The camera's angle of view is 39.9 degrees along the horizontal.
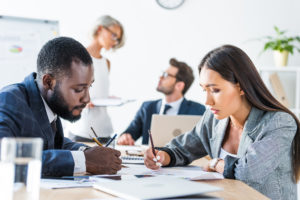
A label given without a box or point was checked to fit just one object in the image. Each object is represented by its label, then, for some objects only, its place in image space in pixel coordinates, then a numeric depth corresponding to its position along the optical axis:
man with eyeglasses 3.28
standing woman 2.98
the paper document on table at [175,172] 1.36
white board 3.54
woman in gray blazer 1.50
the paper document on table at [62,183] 1.14
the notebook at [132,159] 1.75
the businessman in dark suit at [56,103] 1.30
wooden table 1.03
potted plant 3.95
